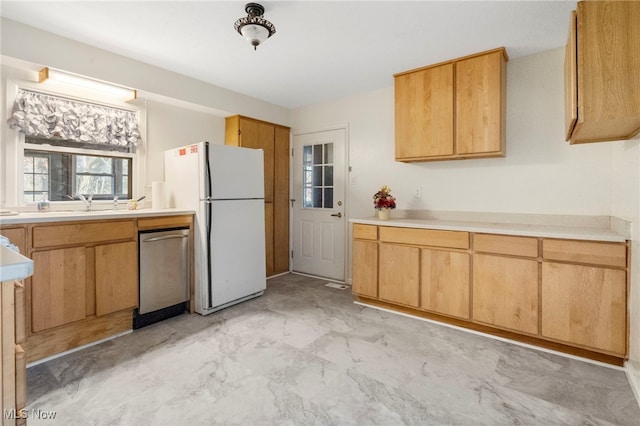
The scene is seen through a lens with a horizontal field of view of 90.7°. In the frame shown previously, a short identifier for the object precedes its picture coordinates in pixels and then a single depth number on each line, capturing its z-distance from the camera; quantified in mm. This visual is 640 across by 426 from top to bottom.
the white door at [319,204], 4258
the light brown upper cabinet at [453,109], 2766
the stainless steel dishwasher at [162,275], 2787
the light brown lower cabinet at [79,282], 2182
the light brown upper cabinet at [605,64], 1669
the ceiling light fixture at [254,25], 2143
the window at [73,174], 2648
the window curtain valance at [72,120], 2547
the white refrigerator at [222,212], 3098
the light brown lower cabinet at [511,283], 2145
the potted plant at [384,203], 3407
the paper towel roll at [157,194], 3252
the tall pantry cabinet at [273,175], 4168
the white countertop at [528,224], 2215
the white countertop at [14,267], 806
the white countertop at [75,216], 2070
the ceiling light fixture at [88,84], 2562
